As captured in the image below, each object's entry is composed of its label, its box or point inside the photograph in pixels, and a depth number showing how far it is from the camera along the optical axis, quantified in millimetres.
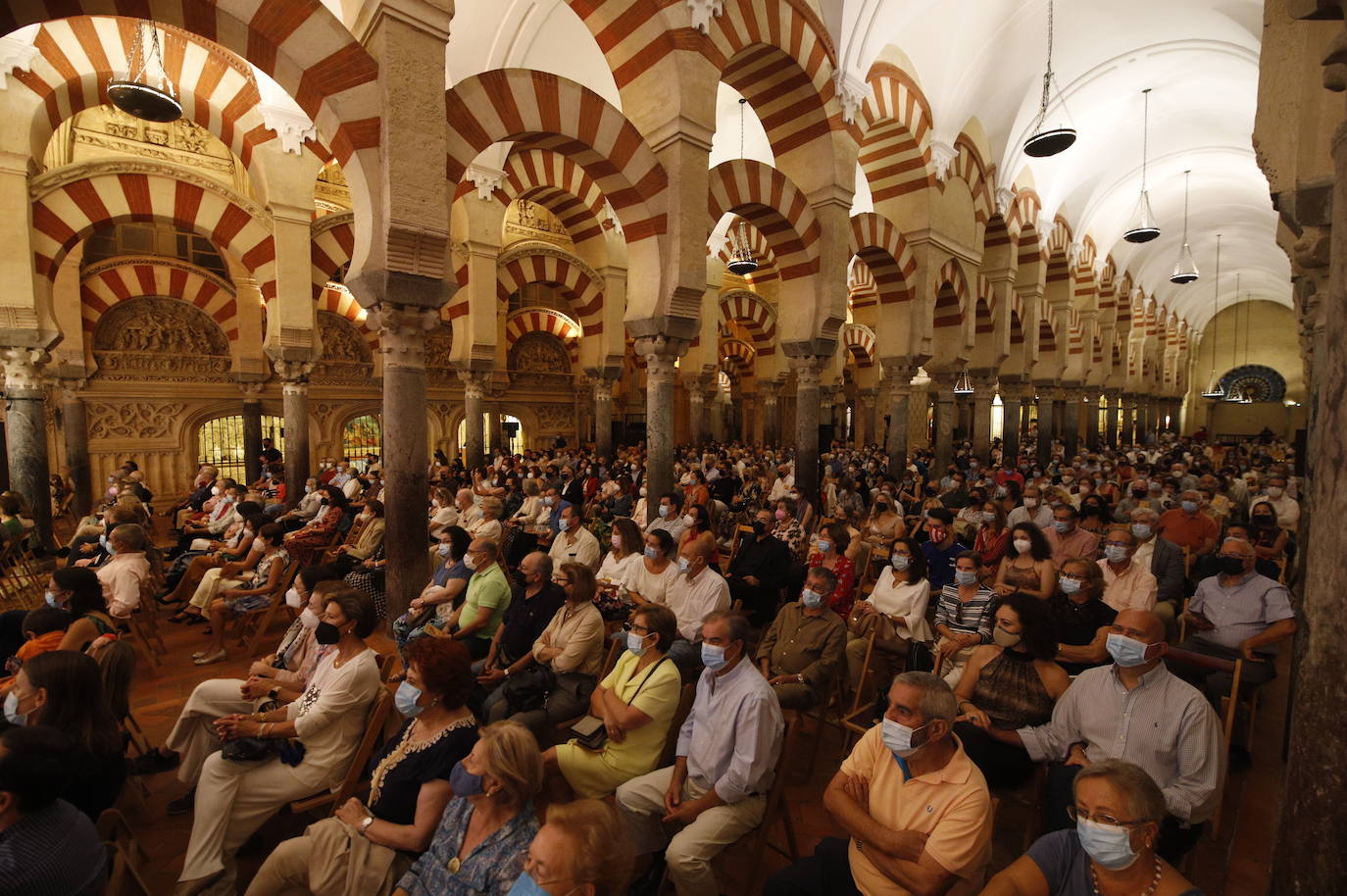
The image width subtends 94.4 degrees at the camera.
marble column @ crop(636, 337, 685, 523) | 6348
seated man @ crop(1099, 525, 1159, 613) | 3701
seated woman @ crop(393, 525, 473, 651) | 3793
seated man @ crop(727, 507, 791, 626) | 4359
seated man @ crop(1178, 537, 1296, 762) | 3178
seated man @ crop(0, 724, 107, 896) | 1457
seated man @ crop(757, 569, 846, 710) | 2881
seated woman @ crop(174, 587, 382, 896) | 2133
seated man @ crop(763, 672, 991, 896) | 1645
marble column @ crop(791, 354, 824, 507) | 7715
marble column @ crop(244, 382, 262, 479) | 10750
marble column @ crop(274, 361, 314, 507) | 7777
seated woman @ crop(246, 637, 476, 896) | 1860
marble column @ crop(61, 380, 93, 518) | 9555
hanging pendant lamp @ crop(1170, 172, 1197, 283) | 13586
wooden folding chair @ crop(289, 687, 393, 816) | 2207
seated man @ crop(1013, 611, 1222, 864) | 1986
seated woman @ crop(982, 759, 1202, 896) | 1410
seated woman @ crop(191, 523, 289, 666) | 4266
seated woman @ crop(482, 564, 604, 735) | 2824
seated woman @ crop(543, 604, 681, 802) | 2322
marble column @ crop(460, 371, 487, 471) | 9812
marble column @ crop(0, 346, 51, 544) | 6543
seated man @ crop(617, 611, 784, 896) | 2002
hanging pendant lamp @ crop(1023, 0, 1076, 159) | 8242
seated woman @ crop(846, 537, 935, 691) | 3416
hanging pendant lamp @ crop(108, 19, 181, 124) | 5547
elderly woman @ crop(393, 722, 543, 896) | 1622
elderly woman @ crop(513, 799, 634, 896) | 1332
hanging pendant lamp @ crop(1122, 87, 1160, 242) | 11953
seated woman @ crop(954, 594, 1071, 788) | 2359
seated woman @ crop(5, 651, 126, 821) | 1974
